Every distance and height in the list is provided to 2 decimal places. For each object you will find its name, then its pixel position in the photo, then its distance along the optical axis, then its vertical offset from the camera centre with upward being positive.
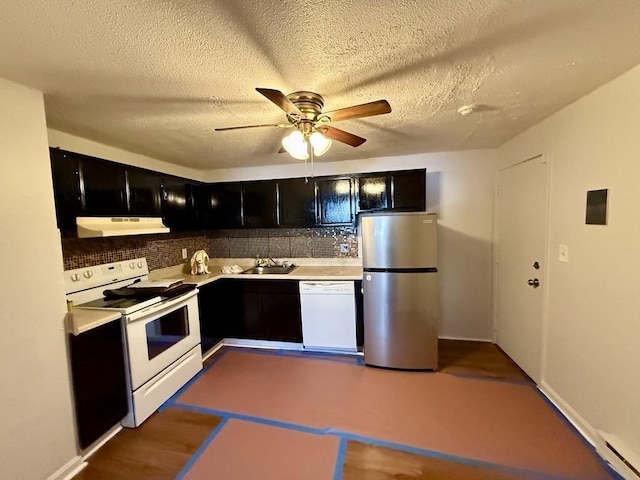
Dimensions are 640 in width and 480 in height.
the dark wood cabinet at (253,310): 3.21 -1.00
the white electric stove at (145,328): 2.10 -0.84
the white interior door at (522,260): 2.35 -0.42
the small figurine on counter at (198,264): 3.46 -0.47
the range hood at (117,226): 2.04 +0.03
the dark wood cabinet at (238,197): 2.25 +0.30
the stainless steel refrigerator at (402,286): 2.67 -0.64
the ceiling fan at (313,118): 1.43 +0.58
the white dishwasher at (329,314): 3.06 -1.02
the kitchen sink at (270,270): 3.56 -0.59
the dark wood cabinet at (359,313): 3.05 -1.01
